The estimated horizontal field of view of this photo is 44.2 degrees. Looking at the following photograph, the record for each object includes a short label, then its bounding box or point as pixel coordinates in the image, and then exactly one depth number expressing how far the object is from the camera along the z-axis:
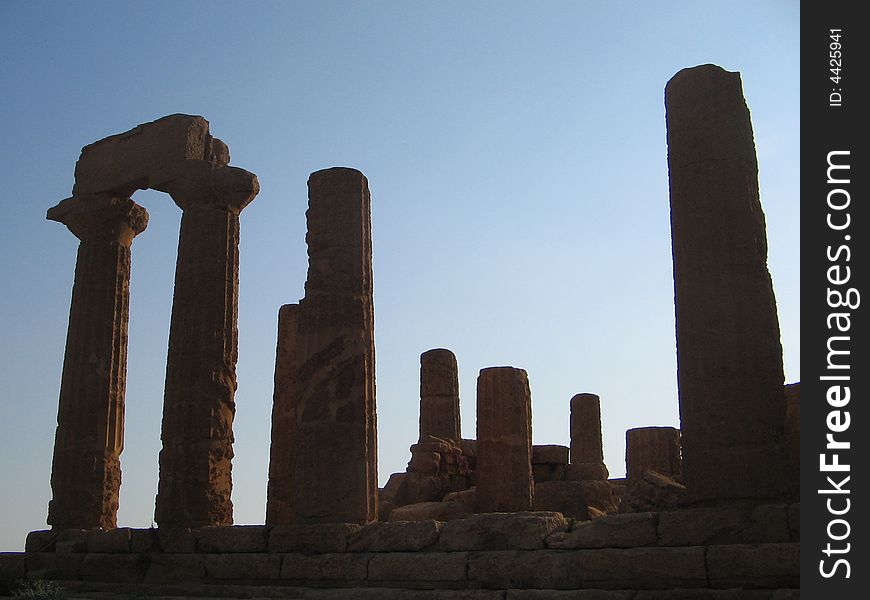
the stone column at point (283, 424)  18.77
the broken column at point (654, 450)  27.28
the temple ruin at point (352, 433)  11.37
